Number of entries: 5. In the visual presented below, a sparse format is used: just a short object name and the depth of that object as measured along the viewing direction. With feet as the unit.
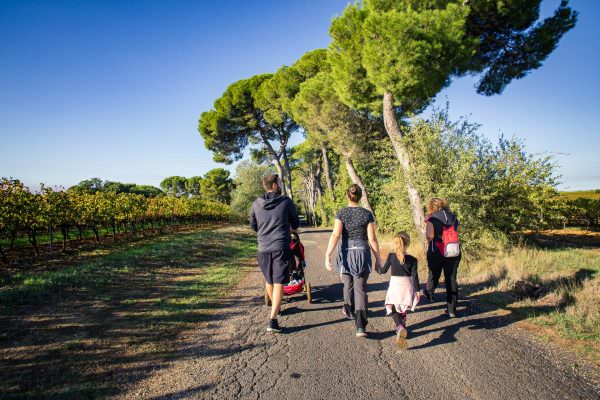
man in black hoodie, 13.71
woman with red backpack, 14.79
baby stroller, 17.50
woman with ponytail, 12.78
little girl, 12.30
